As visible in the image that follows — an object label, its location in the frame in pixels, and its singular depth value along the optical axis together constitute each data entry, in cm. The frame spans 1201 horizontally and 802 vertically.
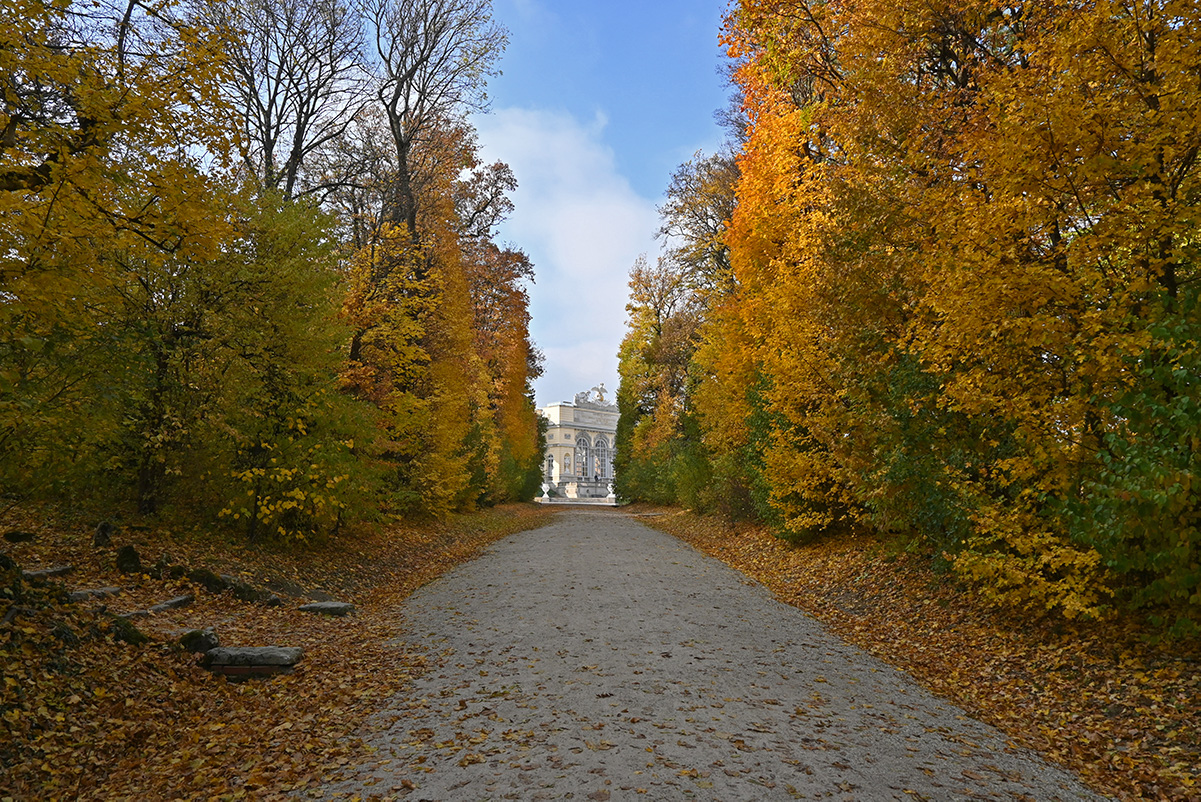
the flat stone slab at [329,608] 843
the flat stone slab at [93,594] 610
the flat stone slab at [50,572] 595
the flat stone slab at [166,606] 630
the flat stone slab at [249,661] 580
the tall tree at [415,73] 1750
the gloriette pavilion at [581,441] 7444
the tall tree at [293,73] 1561
